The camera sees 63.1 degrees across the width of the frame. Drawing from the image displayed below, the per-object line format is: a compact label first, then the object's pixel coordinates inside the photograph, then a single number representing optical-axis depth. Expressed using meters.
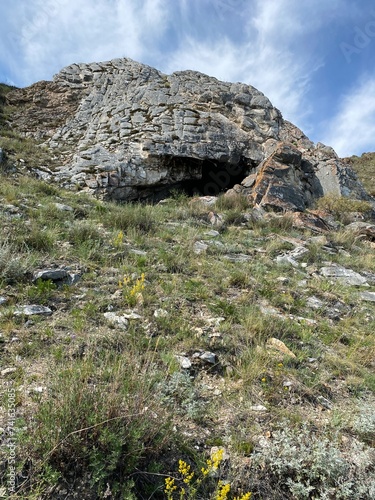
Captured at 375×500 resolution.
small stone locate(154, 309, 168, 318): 3.16
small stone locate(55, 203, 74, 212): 6.28
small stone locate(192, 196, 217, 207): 9.42
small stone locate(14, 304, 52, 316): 2.82
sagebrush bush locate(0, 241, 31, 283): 3.31
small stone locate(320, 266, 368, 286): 5.35
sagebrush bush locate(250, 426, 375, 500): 1.75
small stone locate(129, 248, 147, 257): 4.81
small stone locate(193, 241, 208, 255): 5.46
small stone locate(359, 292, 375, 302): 4.74
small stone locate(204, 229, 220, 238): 6.75
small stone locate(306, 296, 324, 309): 4.17
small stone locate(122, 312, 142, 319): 3.08
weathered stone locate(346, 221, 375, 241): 8.63
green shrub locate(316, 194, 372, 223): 10.52
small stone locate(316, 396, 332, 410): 2.45
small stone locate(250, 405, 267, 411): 2.29
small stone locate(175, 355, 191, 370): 2.59
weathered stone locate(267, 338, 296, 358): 2.93
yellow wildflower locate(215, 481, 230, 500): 1.40
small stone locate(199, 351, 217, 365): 2.70
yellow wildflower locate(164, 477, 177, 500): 1.47
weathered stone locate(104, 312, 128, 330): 2.93
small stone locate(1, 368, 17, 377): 2.10
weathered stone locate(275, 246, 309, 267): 5.78
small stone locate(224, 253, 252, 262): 5.48
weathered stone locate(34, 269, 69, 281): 3.50
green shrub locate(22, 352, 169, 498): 1.55
